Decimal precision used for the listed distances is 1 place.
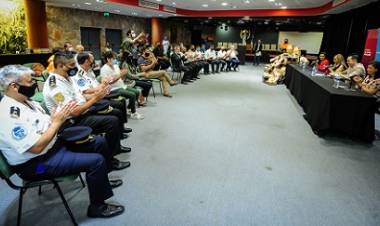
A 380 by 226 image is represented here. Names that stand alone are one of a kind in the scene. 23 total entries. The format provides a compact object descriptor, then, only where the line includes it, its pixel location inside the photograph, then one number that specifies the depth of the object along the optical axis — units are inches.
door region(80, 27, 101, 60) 517.8
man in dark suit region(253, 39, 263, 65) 606.5
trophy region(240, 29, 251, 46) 705.6
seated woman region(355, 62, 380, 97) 154.6
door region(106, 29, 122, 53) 574.6
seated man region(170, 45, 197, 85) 301.3
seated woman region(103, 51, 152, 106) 188.7
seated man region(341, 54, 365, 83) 178.9
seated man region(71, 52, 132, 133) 109.8
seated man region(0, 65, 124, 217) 59.1
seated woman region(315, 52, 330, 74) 253.9
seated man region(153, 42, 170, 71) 298.8
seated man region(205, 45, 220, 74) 413.4
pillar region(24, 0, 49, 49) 325.1
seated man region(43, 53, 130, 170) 89.6
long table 135.3
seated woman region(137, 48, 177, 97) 215.8
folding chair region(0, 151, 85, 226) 59.2
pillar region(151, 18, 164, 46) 609.5
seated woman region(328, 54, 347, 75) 224.6
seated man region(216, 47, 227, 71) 436.0
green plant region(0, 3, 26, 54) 293.2
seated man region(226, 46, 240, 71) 452.8
